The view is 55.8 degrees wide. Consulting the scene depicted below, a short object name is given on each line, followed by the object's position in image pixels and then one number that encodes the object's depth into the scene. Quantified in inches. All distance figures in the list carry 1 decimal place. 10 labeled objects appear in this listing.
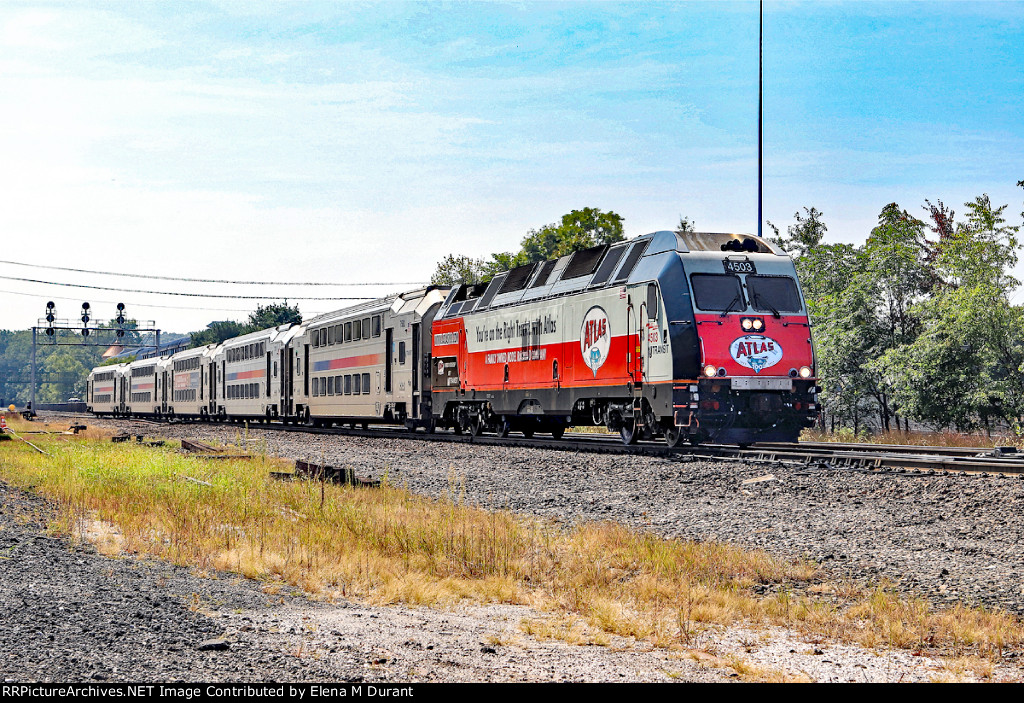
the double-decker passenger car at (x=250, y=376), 1711.4
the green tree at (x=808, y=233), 1715.1
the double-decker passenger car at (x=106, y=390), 3063.5
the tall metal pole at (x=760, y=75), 1331.2
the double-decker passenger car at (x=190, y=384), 2167.8
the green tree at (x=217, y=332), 4991.6
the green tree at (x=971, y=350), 1088.8
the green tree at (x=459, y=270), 2566.7
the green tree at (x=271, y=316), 4473.4
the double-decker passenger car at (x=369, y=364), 1163.9
